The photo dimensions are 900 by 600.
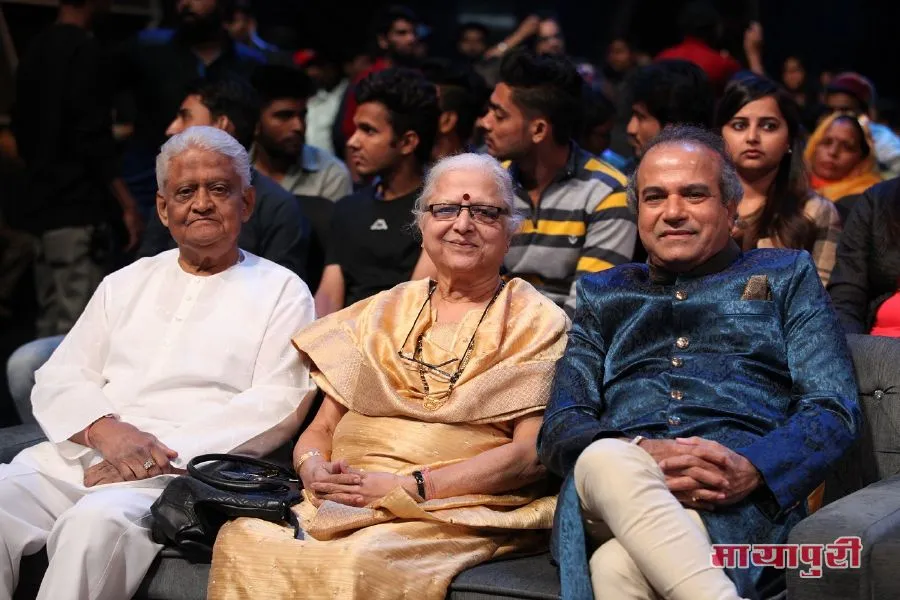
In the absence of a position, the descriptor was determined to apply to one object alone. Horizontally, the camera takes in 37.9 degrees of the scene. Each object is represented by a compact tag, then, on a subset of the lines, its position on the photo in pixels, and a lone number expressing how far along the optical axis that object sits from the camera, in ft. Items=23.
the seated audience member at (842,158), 18.86
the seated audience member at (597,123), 20.33
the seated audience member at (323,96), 24.88
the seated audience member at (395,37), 25.81
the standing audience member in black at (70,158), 19.40
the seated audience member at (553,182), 13.99
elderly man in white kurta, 11.43
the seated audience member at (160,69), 19.30
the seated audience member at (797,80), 32.58
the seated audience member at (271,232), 15.02
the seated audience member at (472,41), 31.68
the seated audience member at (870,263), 12.88
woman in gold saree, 10.05
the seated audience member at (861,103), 22.98
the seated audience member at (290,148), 17.62
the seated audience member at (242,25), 25.46
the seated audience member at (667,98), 16.01
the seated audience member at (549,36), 29.84
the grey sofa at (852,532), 8.77
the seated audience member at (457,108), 18.40
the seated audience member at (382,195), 14.98
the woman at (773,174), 14.06
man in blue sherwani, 9.10
